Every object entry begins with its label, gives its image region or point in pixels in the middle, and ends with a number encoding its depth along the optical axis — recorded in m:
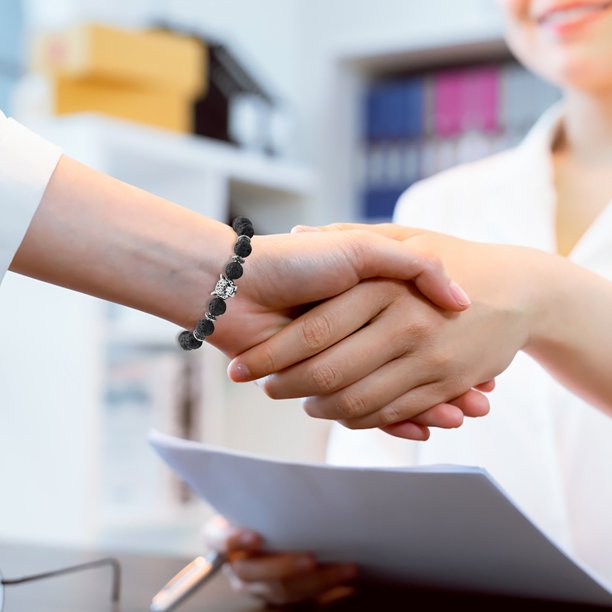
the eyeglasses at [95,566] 0.80
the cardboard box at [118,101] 2.16
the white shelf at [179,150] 2.05
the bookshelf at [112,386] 2.03
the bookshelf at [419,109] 2.64
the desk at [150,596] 0.80
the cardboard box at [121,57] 2.09
